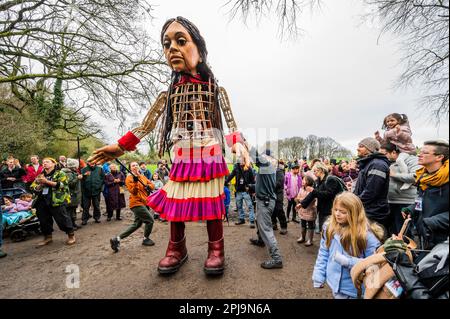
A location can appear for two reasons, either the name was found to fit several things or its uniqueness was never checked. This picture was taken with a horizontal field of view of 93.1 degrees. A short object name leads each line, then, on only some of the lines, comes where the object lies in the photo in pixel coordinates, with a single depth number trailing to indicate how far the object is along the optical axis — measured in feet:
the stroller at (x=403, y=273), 3.17
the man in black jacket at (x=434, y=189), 3.71
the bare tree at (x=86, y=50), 18.03
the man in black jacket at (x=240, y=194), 16.53
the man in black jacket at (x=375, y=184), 7.95
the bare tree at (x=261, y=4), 7.31
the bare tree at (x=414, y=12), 6.38
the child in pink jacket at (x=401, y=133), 9.34
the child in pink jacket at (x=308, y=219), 12.02
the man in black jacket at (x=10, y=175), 19.57
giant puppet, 7.47
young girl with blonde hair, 5.34
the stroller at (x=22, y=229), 13.79
